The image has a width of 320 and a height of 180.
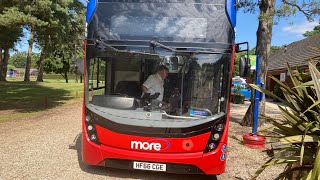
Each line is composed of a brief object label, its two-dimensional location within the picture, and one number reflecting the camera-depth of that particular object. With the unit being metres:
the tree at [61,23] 9.96
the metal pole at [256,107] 6.31
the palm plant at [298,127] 2.60
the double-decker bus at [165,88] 3.78
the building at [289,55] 20.96
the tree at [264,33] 7.99
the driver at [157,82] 4.04
